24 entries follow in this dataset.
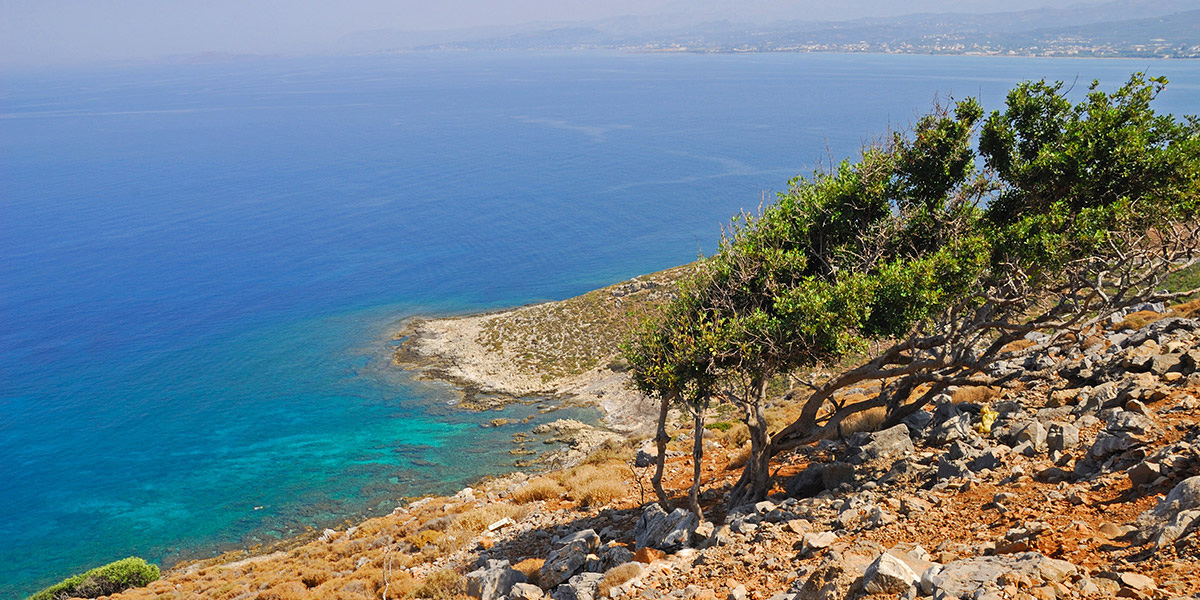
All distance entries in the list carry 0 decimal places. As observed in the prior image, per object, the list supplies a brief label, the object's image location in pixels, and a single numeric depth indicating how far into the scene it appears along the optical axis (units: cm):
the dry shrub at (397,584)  1928
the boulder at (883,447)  1766
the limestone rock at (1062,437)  1487
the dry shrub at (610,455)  3041
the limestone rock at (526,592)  1611
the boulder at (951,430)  1758
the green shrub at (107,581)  3030
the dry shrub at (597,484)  2334
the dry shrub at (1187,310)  2498
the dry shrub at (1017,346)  2831
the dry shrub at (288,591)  2109
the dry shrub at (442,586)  1852
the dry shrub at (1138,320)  2536
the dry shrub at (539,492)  2601
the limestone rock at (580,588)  1516
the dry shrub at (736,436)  2760
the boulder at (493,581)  1733
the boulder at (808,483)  1794
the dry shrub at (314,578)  2252
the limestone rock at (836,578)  1080
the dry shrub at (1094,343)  2205
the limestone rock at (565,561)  1684
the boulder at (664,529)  1662
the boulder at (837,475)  1714
